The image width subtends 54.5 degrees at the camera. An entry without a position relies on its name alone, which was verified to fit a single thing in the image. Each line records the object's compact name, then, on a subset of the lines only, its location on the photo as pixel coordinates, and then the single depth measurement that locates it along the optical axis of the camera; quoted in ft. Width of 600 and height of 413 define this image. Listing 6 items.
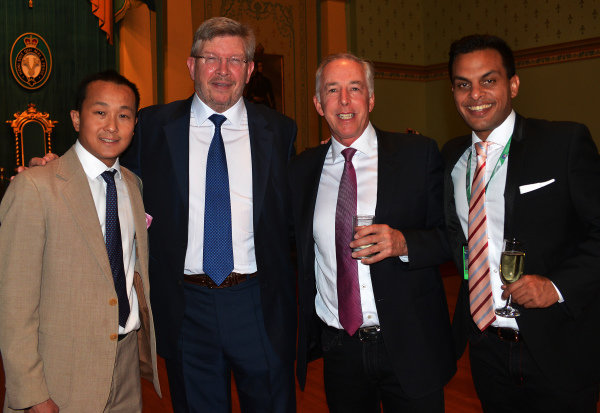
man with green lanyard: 6.15
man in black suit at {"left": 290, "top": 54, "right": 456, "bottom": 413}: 6.69
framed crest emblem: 22.99
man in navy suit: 7.43
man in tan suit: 5.87
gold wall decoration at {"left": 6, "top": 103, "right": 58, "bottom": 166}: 22.63
